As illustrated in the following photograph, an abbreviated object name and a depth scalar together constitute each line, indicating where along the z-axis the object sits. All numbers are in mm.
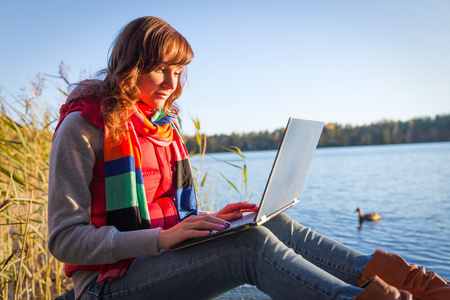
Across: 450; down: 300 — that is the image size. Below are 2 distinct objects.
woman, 990
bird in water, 6714
